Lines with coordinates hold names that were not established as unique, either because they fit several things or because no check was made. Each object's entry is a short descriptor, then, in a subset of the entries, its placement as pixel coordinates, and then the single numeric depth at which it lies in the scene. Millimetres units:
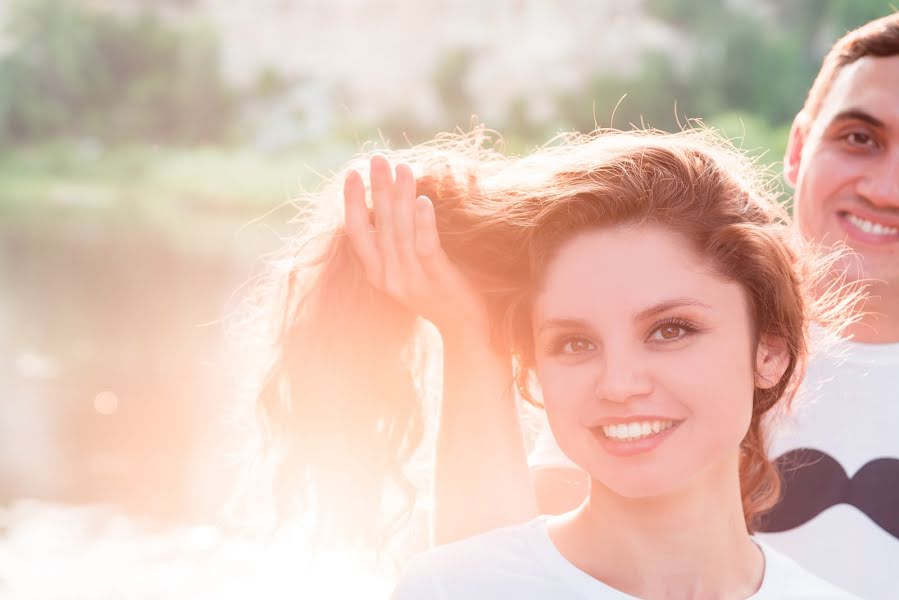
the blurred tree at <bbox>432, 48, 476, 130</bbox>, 23984
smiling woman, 1914
